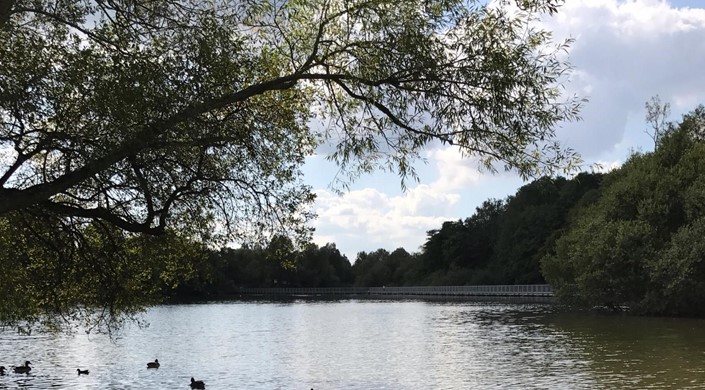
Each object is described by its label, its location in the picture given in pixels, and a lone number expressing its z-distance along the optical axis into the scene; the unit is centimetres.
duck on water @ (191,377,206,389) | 2294
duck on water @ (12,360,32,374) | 2659
